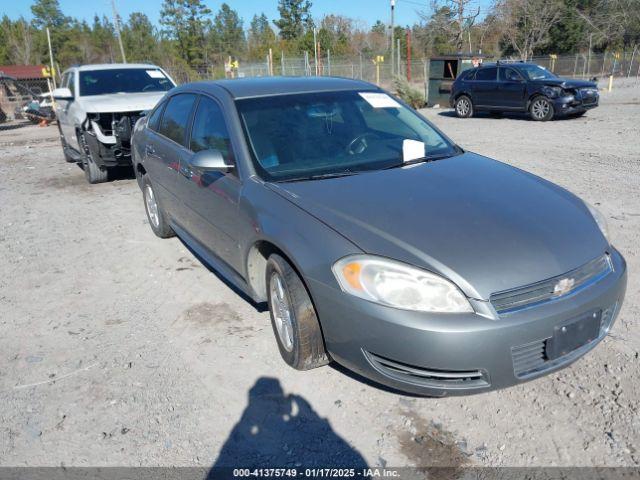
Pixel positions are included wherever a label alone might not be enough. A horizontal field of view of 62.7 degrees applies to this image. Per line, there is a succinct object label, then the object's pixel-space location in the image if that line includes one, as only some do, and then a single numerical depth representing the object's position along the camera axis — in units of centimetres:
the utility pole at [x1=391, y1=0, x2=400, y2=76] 2922
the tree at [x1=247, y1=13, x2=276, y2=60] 6178
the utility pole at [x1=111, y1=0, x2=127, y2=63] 4088
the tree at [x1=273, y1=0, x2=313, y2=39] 6688
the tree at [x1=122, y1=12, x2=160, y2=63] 5900
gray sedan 236
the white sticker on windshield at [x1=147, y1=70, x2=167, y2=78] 940
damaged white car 788
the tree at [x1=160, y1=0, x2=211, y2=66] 6197
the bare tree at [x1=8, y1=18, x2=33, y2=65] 5653
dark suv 1363
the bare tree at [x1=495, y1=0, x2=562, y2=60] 4509
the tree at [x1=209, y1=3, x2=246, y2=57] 6925
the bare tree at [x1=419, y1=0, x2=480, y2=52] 4100
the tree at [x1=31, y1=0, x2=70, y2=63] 7262
